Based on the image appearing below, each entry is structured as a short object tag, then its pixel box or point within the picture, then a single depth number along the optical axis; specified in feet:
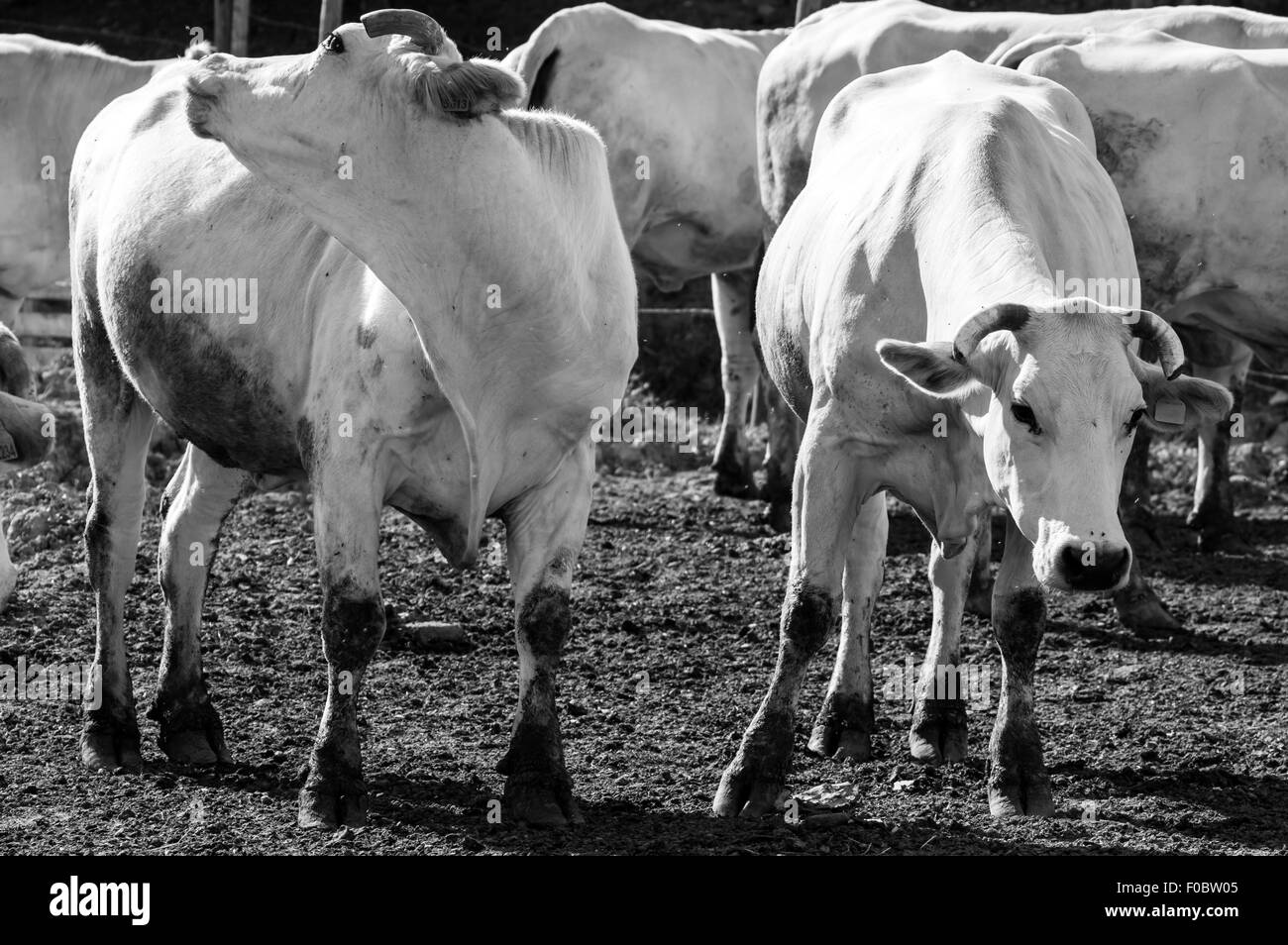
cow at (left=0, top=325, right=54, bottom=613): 30.12
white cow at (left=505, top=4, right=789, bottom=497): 67.99
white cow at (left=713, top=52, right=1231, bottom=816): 31.04
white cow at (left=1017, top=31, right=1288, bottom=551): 53.37
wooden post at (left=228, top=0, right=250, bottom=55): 74.15
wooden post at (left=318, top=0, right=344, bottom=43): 66.26
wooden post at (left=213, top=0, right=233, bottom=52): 79.55
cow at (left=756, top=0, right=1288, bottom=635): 59.53
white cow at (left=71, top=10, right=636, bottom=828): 33.28
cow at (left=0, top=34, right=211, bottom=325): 67.94
